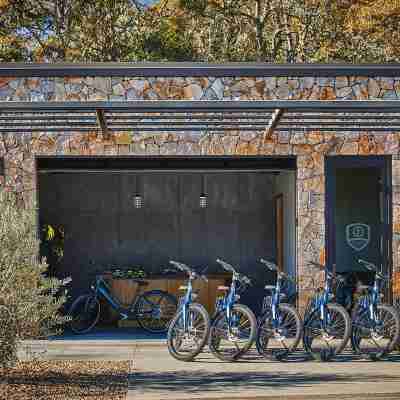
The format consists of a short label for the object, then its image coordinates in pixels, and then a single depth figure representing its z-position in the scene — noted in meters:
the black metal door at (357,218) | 14.82
